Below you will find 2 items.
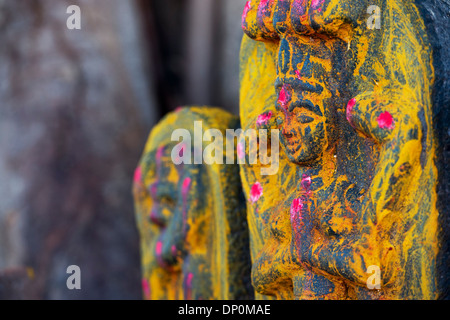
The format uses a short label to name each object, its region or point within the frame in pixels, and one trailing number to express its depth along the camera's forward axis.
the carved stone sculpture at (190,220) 1.19
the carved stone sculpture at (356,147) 1.02
